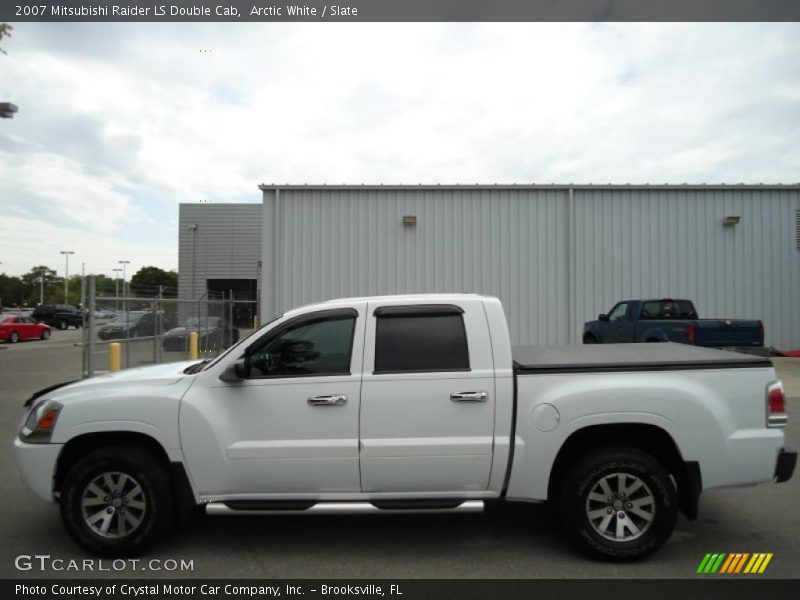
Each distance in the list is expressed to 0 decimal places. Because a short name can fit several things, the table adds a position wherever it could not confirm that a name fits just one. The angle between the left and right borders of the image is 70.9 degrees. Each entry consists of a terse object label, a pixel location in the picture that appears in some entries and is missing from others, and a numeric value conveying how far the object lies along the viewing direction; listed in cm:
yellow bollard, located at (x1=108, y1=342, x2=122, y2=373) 1208
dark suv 4638
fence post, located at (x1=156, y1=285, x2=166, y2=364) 1450
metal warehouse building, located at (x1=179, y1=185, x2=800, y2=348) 1697
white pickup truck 394
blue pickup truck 1300
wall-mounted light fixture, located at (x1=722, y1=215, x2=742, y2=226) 1746
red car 2973
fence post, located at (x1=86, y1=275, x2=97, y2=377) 1171
